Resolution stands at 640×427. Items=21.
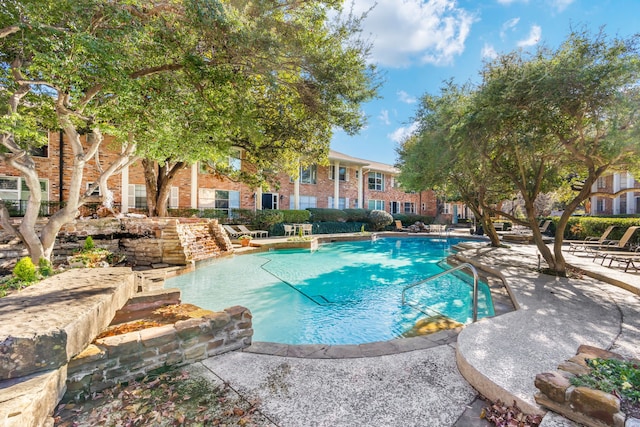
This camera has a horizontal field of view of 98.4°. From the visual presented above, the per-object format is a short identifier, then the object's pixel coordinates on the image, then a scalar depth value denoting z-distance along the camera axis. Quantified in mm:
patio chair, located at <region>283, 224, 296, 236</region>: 18031
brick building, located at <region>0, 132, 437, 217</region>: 13195
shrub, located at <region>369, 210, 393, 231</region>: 22750
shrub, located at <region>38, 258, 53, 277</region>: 5293
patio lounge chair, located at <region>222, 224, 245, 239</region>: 14877
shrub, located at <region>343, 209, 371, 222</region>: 22906
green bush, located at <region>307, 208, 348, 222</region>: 21312
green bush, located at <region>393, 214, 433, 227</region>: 26691
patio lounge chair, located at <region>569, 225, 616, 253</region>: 11222
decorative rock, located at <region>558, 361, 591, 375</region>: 2320
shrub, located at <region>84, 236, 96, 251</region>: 7695
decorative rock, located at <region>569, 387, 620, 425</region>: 1890
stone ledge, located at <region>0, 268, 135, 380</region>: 2182
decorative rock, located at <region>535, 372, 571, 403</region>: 2098
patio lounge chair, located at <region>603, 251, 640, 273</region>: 7656
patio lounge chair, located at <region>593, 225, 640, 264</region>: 8981
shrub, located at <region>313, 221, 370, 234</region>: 20578
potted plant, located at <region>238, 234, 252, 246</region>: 13460
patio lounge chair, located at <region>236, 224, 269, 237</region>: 15835
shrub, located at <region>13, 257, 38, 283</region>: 4652
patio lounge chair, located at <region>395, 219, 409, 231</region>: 23933
